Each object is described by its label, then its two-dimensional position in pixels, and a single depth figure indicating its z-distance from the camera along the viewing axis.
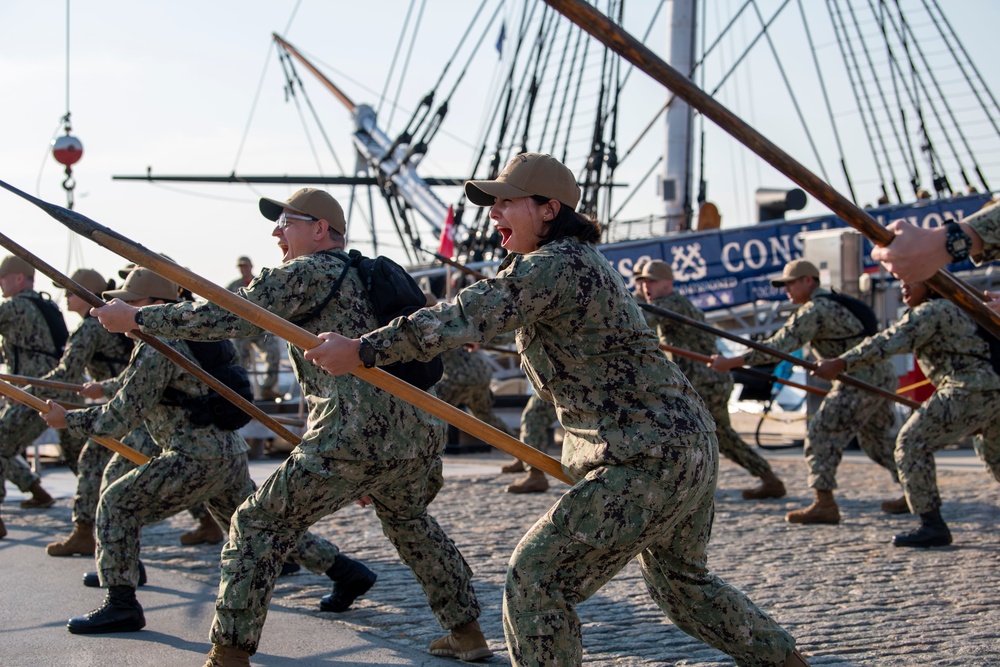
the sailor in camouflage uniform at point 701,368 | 10.23
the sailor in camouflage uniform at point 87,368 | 7.87
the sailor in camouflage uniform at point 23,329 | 9.40
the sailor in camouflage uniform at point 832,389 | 8.92
